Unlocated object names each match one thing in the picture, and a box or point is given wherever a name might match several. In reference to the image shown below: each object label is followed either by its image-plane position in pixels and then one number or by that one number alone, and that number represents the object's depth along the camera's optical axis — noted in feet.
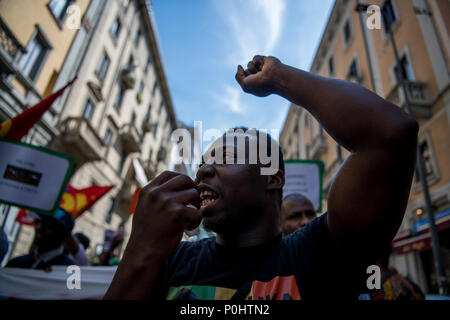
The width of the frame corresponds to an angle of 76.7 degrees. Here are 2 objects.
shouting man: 2.31
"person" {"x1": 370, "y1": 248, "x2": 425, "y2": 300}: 9.69
